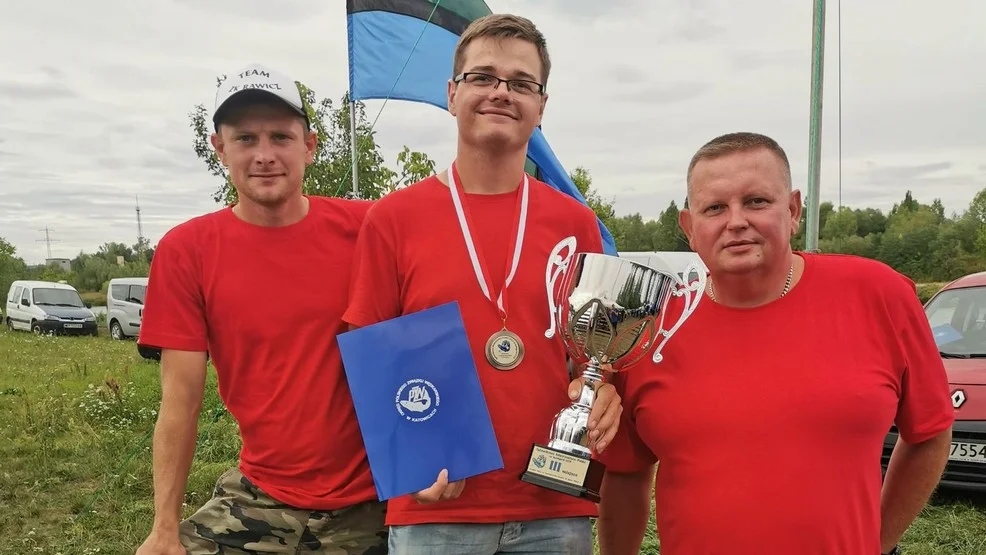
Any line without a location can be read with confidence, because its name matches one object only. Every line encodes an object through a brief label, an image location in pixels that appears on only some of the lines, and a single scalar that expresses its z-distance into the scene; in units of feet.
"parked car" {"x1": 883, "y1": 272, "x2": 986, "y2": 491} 16.90
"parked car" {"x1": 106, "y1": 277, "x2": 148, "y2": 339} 70.59
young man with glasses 6.26
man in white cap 7.30
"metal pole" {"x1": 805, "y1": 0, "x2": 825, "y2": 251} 21.26
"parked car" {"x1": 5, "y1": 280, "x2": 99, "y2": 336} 76.43
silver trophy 6.09
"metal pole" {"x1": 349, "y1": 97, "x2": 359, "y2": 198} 18.04
